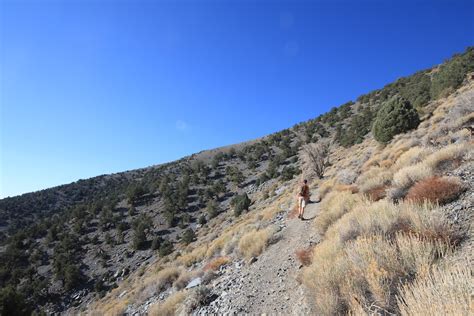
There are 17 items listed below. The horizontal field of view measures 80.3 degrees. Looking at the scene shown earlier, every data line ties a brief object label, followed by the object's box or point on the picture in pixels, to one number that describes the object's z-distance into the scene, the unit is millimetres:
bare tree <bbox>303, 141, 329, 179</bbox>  21562
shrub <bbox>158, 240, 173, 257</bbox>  26498
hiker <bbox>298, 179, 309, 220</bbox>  11204
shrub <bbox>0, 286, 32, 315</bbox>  15405
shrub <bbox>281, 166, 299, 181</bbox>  31259
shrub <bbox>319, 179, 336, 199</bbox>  14261
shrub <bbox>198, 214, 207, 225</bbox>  31855
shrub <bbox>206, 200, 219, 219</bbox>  32938
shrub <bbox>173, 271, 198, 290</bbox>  10781
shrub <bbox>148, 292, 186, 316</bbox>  8391
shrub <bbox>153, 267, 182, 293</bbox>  12691
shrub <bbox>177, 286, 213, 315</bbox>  7395
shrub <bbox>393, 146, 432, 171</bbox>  9216
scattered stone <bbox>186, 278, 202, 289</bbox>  9533
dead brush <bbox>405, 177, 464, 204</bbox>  5508
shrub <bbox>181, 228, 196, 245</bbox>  26884
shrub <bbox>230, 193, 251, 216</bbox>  27031
